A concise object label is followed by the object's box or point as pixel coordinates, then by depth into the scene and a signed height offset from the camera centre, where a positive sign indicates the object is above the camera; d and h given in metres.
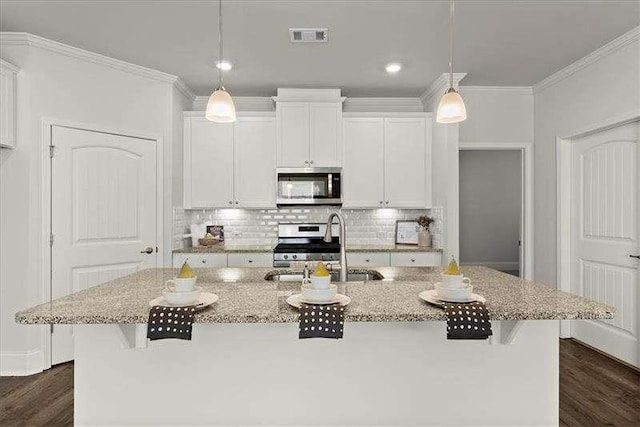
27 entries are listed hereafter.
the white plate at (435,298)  1.46 -0.32
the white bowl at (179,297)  1.41 -0.30
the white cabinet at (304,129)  4.20 +0.93
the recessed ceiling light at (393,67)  3.59 +1.39
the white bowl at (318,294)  1.44 -0.29
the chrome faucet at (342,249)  2.05 -0.18
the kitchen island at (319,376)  1.69 -0.70
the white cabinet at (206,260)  3.98 -0.46
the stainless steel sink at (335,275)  2.33 -0.37
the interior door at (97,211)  3.23 +0.04
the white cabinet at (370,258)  4.00 -0.44
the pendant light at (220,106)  2.09 +0.59
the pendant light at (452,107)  2.02 +0.57
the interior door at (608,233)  3.19 -0.15
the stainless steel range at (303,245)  4.03 -0.33
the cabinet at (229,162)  4.23 +0.58
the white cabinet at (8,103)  2.93 +0.86
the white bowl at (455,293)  1.46 -0.29
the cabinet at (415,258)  3.98 -0.44
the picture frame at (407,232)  4.42 -0.19
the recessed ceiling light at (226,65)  3.54 +1.39
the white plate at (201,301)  1.44 -0.33
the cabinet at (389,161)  4.26 +0.60
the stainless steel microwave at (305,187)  4.19 +0.31
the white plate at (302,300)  1.45 -0.32
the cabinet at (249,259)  3.98 -0.45
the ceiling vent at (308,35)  2.94 +1.40
